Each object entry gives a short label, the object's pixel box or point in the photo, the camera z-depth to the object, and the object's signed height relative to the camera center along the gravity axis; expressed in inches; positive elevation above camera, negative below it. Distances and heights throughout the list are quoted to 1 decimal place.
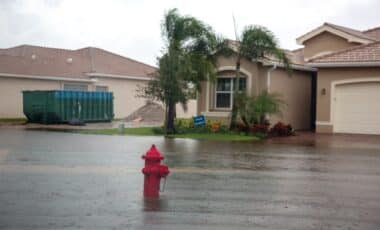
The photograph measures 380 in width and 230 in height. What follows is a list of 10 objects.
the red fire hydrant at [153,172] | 362.3 -35.8
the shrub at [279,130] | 954.0 -23.2
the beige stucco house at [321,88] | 973.2 +48.2
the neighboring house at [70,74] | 1428.4 +93.4
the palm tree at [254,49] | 941.7 +105.3
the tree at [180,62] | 921.5 +79.5
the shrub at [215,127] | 957.2 -20.5
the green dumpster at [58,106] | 1272.1 +10.2
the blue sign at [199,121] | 993.5 -11.8
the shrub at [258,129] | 938.1 -21.4
